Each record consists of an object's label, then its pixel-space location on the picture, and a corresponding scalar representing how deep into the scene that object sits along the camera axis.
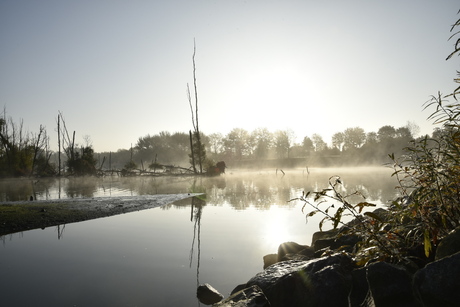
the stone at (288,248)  5.16
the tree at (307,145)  97.00
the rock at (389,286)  2.60
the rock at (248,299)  3.18
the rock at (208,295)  3.79
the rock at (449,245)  2.57
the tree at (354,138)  87.25
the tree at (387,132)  85.71
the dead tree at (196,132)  35.25
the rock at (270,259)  5.16
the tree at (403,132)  78.94
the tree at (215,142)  96.62
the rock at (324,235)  5.23
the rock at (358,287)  3.07
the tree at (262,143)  88.62
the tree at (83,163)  37.00
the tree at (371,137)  82.24
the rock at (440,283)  2.17
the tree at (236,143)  91.12
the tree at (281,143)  87.88
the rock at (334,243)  4.53
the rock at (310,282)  3.16
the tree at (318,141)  100.31
